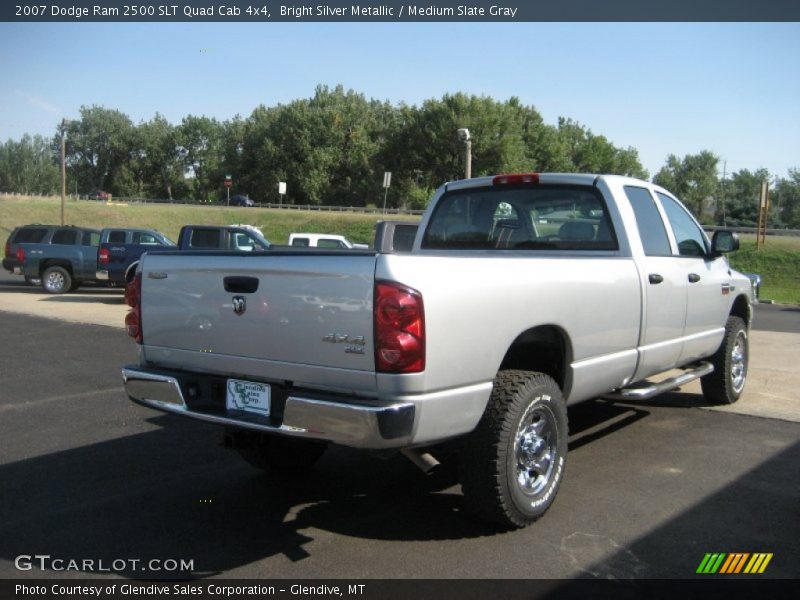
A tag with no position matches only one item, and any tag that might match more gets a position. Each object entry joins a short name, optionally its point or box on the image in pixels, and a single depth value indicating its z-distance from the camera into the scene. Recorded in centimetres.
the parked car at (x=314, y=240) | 1975
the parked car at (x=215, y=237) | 1656
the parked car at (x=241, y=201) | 7929
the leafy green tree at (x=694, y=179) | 9831
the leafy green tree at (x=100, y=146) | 10688
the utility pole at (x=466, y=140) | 1952
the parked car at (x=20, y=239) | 2020
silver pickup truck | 343
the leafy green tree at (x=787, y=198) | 9462
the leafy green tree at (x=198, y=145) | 10412
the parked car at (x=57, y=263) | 2000
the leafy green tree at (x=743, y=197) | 7688
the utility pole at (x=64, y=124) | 4099
